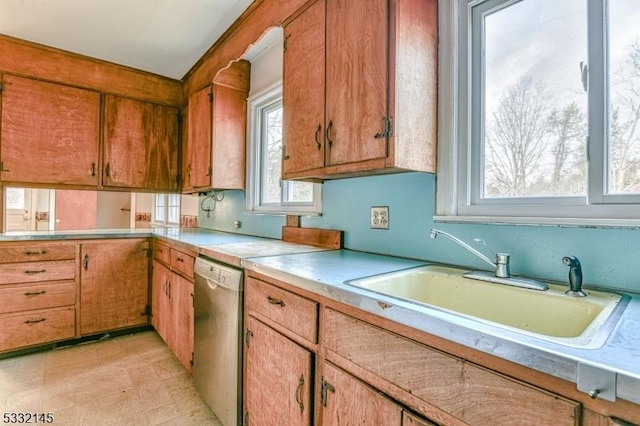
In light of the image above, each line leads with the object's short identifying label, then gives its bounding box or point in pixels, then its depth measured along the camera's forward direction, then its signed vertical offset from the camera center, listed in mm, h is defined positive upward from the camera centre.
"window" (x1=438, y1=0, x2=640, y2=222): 1039 +390
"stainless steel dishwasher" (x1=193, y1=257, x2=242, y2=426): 1500 -612
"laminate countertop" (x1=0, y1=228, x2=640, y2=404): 540 -227
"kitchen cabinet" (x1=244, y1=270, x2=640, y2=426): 593 -382
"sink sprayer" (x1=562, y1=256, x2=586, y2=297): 946 -167
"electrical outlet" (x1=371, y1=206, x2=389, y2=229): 1630 -2
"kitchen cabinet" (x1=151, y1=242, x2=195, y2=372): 2076 -602
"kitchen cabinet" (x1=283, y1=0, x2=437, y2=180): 1271 +551
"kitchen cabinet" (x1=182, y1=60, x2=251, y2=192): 2754 +743
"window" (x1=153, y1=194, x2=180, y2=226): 3977 +69
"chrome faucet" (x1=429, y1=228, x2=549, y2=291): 1043 -202
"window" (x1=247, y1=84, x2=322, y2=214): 2527 +461
